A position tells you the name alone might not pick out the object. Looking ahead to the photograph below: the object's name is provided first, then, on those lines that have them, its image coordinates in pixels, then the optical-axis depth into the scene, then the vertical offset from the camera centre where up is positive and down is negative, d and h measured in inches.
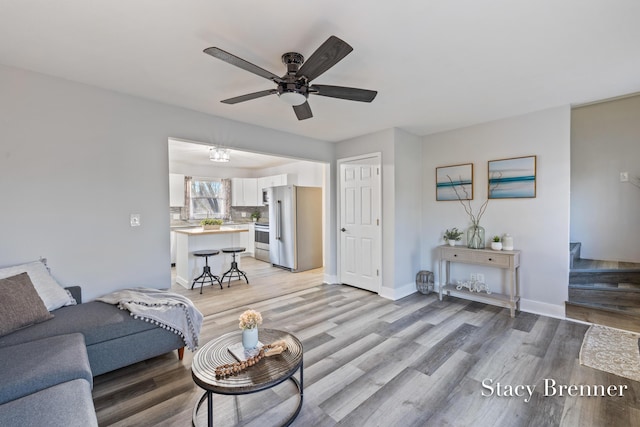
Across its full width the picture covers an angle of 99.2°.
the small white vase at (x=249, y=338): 70.7 -33.9
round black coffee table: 56.8 -36.9
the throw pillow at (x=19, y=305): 71.0 -26.3
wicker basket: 167.6 -45.8
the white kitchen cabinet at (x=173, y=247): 248.6 -34.8
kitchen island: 184.7 -29.0
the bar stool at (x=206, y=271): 178.7 -42.3
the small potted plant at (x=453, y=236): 156.7 -16.5
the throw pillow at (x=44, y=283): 84.5 -23.8
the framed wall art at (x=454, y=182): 156.9 +15.2
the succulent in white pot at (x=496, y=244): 139.5 -18.9
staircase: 117.0 -41.2
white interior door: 167.6 -9.8
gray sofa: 46.1 -33.7
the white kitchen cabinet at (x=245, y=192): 311.3 +19.1
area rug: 88.2 -52.0
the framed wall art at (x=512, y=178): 135.2 +15.3
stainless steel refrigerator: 229.3 -15.9
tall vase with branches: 149.3 -8.2
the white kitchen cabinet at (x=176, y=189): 265.9 +19.2
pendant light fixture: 144.1 +30.2
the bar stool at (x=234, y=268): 190.1 -43.7
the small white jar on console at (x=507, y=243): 138.3 -18.2
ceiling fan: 61.7 +35.3
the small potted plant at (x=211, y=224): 198.0 -11.6
